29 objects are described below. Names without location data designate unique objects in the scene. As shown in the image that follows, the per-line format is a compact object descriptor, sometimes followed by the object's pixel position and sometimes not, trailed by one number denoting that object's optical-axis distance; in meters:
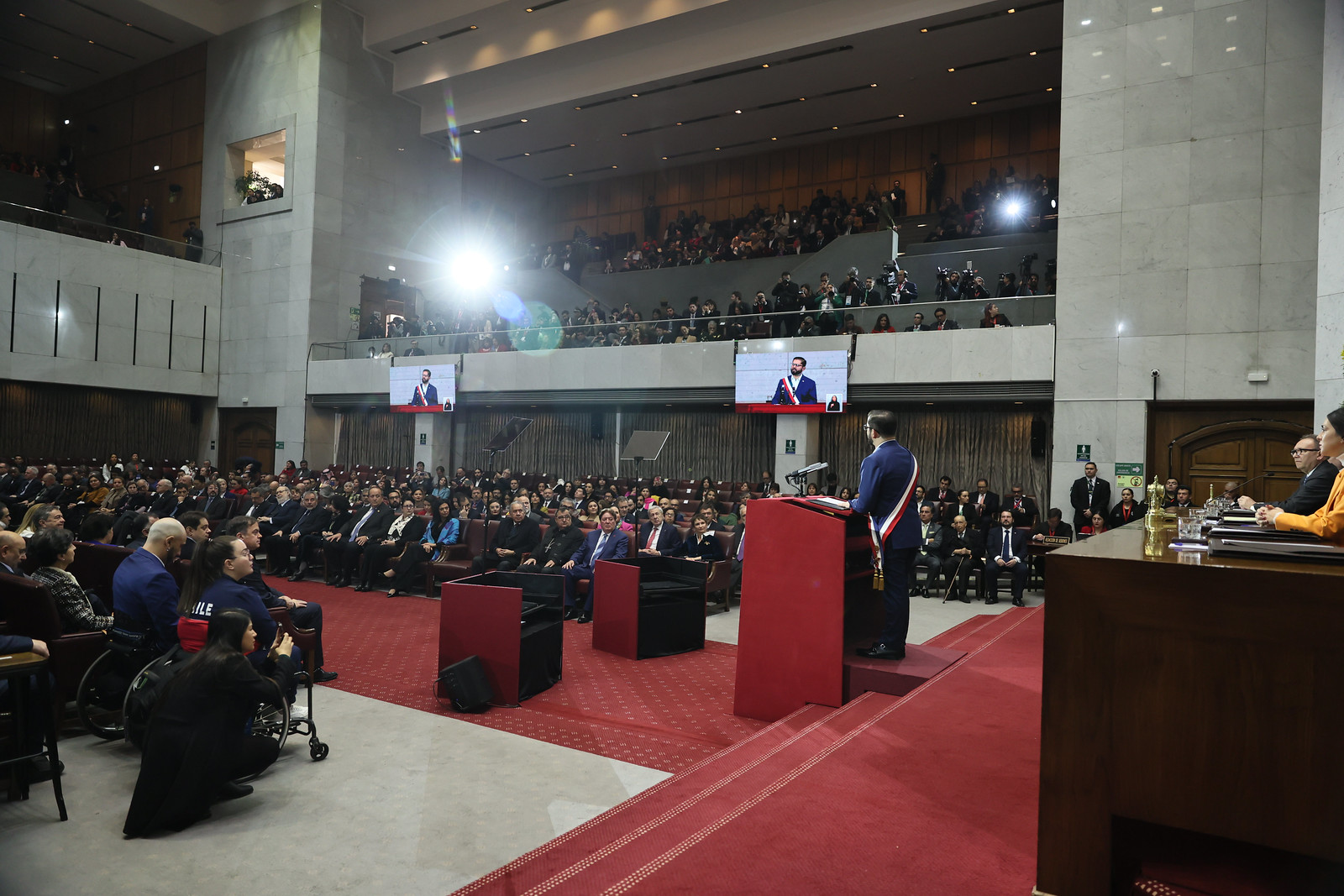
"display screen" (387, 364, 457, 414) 16.73
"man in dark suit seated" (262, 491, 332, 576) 10.37
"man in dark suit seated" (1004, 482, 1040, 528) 10.39
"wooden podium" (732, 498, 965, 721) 4.07
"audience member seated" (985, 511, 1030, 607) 8.93
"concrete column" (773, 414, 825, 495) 13.38
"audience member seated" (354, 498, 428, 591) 9.55
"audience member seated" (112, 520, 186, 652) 4.17
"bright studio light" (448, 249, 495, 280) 22.17
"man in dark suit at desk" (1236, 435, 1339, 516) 3.19
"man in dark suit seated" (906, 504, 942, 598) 9.45
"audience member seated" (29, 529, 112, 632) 4.39
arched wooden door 9.70
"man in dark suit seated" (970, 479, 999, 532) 10.79
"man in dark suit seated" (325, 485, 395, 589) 9.75
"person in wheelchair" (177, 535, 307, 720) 3.79
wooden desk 1.51
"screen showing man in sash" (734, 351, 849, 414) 12.74
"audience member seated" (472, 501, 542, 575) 8.62
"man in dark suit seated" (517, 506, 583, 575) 8.33
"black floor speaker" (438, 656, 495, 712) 4.91
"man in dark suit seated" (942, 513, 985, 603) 9.22
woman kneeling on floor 3.19
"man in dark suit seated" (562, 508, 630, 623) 7.91
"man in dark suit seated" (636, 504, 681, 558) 8.41
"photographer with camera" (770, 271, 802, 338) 13.16
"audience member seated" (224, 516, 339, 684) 4.42
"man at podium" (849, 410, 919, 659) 4.16
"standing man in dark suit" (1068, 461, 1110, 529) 10.22
